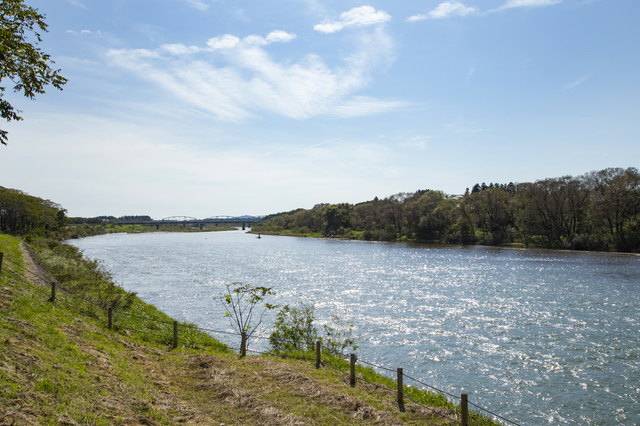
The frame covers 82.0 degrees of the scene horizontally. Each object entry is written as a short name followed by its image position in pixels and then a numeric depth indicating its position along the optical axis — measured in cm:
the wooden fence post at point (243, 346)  1867
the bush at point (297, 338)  2127
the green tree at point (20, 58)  1308
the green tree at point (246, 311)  2970
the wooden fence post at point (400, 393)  1259
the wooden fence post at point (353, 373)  1440
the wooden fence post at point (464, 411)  1064
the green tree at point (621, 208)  8086
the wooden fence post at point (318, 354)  1640
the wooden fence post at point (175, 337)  1899
